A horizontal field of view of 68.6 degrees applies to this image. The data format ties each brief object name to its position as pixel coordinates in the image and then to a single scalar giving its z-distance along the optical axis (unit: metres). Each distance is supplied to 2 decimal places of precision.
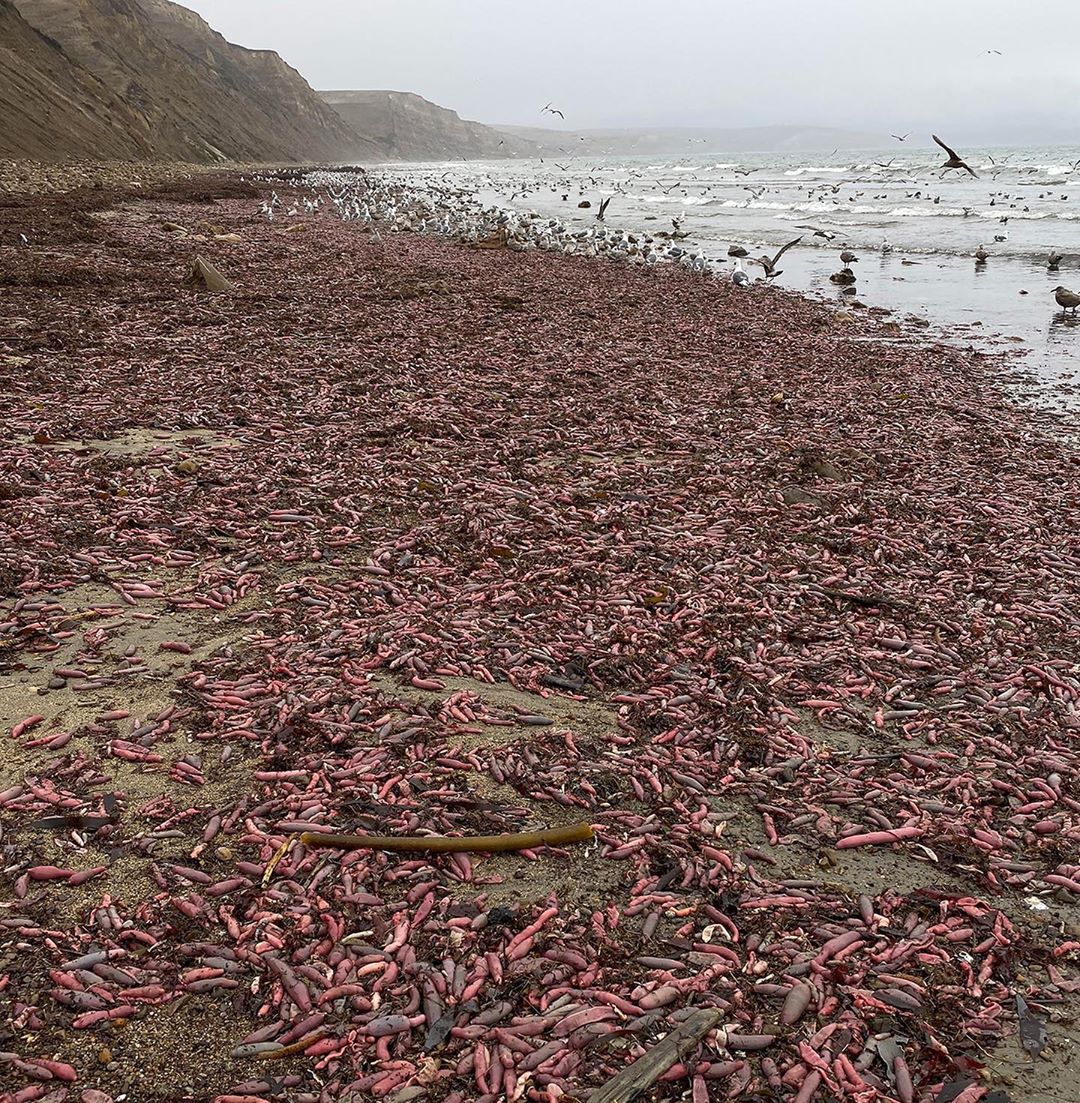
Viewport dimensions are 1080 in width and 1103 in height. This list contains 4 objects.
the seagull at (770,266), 28.89
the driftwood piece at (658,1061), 2.99
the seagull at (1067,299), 22.72
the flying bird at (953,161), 19.50
